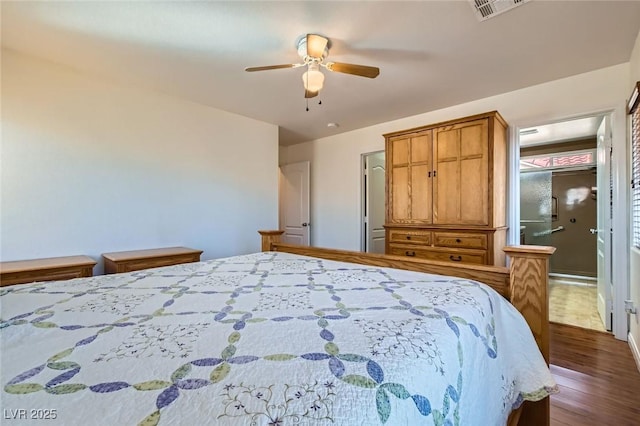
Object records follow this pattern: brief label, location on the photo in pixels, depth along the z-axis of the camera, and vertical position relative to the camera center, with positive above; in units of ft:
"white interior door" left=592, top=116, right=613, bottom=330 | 8.55 -0.23
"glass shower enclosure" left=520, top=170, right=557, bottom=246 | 17.83 +0.26
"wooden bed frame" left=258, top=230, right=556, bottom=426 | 4.12 -1.12
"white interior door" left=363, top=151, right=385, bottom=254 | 14.55 +0.58
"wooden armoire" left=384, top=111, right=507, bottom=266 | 8.89 +0.76
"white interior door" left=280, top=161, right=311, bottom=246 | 16.49 +0.62
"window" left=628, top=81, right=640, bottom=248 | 6.86 +1.24
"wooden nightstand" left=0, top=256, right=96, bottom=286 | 6.65 -1.38
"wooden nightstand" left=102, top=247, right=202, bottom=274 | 8.16 -1.39
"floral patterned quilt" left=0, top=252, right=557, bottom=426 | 1.78 -1.15
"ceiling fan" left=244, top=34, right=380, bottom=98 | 6.53 +3.47
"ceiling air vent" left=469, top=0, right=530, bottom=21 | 5.61 +4.13
